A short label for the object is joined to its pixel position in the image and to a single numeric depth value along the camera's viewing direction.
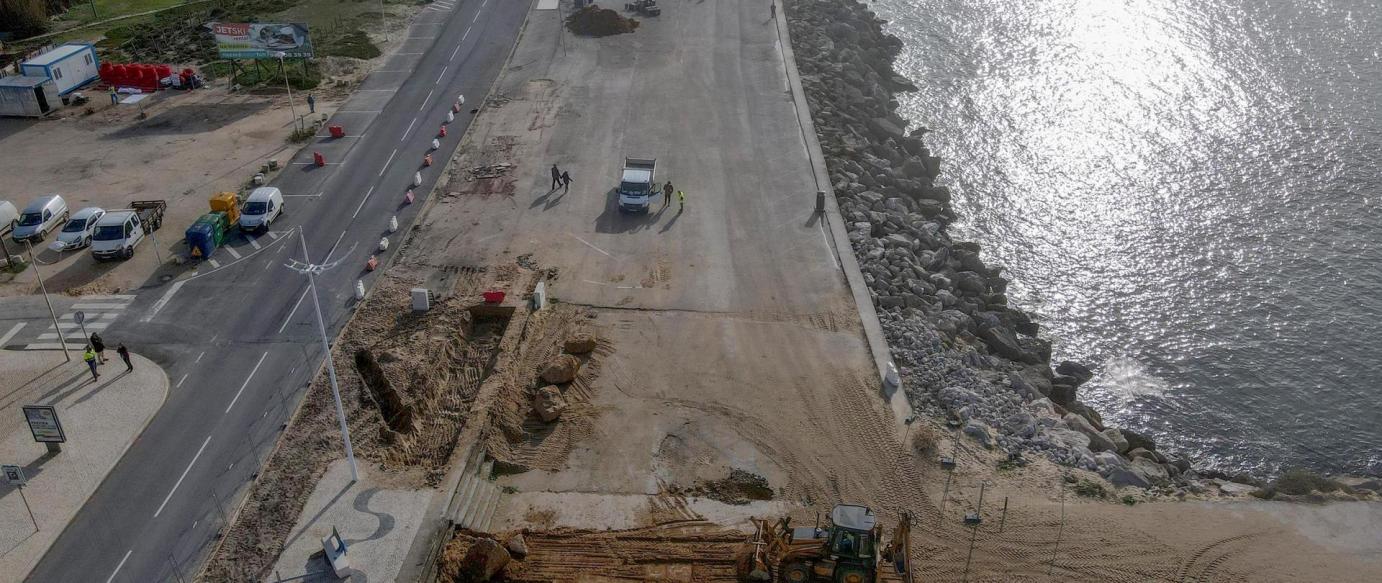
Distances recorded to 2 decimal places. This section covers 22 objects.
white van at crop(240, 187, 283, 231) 46.69
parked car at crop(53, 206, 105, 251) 45.69
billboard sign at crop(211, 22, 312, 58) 61.84
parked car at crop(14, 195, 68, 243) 46.53
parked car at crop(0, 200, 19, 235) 47.22
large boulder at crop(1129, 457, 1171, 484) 33.91
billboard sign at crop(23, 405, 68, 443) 32.09
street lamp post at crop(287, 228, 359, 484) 27.06
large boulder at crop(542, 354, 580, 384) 35.81
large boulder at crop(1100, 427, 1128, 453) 36.94
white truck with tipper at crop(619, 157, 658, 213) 47.84
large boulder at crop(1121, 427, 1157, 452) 38.16
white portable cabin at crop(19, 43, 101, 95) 60.75
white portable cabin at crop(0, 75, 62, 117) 59.47
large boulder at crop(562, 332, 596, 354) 37.81
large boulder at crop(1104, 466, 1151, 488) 32.62
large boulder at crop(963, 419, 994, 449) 33.50
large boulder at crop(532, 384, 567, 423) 34.09
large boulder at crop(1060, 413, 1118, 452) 36.00
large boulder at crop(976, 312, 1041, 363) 42.53
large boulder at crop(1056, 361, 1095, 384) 43.34
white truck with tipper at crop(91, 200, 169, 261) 44.56
